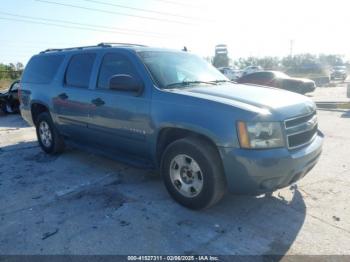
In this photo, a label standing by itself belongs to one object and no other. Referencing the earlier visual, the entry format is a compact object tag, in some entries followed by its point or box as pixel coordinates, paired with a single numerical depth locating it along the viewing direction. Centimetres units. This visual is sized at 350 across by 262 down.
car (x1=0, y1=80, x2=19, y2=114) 1414
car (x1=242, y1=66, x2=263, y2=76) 3450
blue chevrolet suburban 311
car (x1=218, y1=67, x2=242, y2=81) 2998
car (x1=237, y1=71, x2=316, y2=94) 1589
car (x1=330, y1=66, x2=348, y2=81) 3557
